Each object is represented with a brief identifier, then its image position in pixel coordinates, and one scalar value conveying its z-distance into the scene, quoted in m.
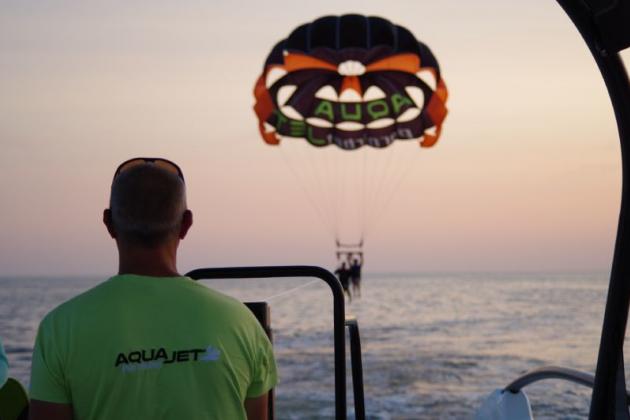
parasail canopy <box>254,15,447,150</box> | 15.83
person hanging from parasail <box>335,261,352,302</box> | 24.17
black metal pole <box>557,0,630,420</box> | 1.75
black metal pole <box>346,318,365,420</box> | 2.83
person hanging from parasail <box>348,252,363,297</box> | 24.20
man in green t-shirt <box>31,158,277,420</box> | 1.67
